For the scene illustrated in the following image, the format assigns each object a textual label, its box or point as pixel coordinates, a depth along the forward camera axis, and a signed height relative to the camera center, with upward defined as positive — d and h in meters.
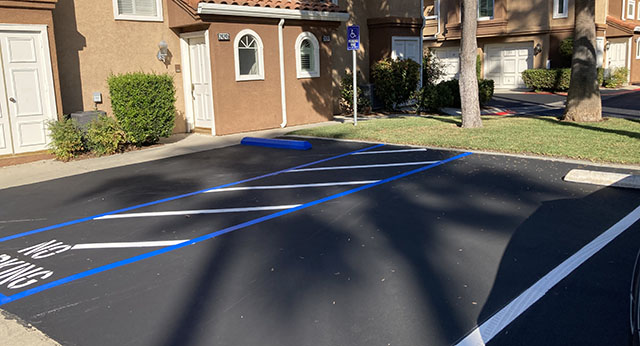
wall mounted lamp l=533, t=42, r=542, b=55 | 29.23 +1.90
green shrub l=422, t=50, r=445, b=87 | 21.78 +0.73
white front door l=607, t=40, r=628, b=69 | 31.09 +1.50
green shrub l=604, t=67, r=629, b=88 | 29.38 +0.13
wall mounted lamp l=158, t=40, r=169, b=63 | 13.99 +1.28
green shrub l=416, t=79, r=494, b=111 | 18.55 -0.28
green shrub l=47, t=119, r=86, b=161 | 11.34 -0.78
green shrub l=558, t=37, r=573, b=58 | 27.42 +1.83
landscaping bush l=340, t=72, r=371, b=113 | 18.59 -0.10
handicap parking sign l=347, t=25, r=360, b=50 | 14.13 +1.43
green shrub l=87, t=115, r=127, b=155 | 11.75 -0.77
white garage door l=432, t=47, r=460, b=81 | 33.16 +1.78
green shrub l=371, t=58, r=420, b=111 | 18.81 +0.34
